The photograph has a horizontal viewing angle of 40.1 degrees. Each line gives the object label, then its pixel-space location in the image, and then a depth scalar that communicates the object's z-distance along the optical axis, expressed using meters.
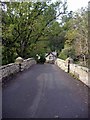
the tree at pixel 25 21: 16.21
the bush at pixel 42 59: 24.34
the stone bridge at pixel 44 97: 3.21
